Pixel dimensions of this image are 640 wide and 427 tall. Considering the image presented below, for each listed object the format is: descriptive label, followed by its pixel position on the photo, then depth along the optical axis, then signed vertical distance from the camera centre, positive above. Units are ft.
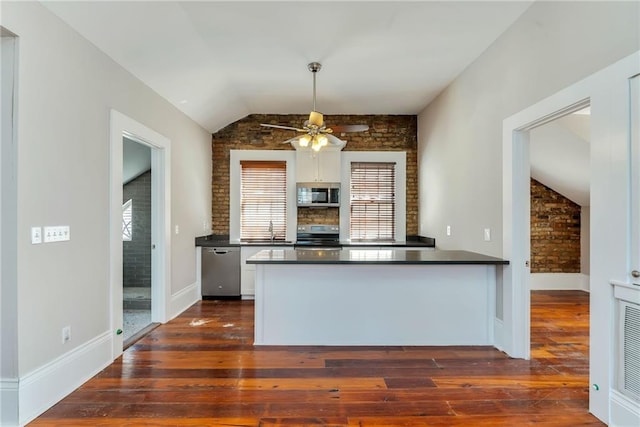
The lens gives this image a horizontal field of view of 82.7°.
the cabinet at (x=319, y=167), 18.75 +2.43
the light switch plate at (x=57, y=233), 7.80 -0.43
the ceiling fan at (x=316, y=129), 11.86 +2.90
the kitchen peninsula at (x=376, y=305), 11.39 -2.86
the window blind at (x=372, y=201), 19.83 +0.71
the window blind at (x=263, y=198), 19.71 +0.87
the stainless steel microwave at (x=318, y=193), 18.79 +1.07
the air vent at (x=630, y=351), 6.48 -2.50
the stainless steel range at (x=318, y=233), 19.49 -1.02
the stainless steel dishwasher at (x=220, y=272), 17.61 -2.81
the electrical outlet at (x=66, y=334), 8.30 -2.77
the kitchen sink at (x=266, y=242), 17.79 -1.42
